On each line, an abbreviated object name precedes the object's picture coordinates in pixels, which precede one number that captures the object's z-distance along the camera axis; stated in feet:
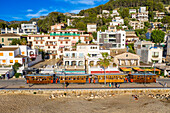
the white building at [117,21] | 355.15
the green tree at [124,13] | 428.97
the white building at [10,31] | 312.95
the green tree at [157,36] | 262.47
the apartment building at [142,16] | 408.42
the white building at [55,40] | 239.09
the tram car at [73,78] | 116.88
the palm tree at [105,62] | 117.08
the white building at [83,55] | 167.32
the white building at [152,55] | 186.39
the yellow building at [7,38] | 244.83
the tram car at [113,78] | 117.80
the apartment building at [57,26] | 313.38
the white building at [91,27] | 323.16
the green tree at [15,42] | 227.87
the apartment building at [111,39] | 238.68
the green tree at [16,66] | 147.33
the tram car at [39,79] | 116.98
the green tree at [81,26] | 322.06
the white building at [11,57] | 167.63
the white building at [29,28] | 337.62
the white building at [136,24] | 367.29
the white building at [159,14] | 443.73
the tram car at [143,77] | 118.73
